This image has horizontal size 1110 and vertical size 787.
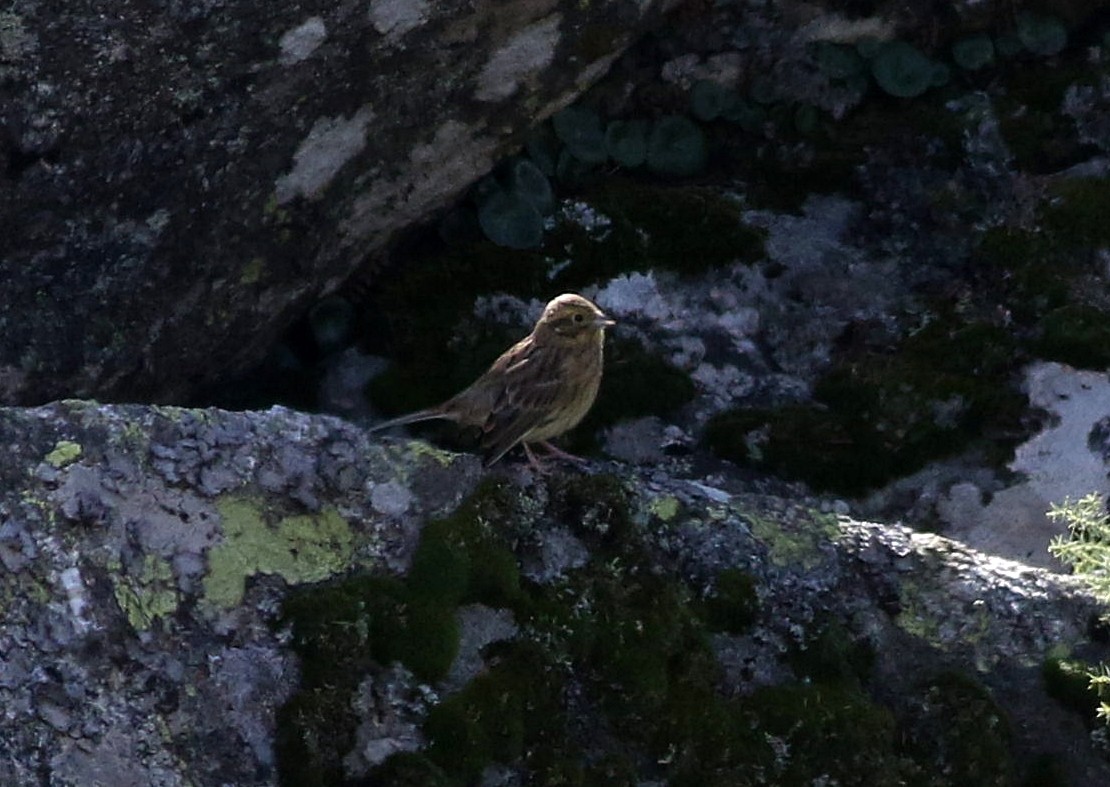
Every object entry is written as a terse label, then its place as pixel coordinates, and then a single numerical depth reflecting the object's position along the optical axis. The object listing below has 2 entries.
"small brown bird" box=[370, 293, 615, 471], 16.22
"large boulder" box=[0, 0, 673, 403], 15.12
